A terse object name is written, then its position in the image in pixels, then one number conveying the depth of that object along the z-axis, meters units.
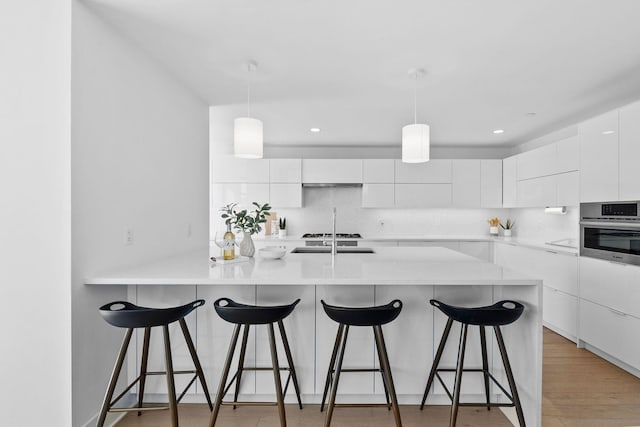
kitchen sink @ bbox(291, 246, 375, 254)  3.58
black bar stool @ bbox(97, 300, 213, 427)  1.67
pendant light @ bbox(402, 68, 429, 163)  2.63
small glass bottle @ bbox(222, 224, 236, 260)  2.46
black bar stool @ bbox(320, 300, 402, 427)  1.77
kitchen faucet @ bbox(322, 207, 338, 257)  2.76
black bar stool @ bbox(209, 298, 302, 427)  1.78
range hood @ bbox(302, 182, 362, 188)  5.11
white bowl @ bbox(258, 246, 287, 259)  2.58
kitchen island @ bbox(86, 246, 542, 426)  2.18
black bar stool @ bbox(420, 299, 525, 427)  1.78
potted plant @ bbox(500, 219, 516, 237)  5.38
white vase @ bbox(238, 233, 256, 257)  2.67
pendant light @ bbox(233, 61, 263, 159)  2.52
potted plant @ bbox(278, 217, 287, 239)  5.38
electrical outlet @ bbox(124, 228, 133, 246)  2.21
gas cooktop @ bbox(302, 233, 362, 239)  5.05
